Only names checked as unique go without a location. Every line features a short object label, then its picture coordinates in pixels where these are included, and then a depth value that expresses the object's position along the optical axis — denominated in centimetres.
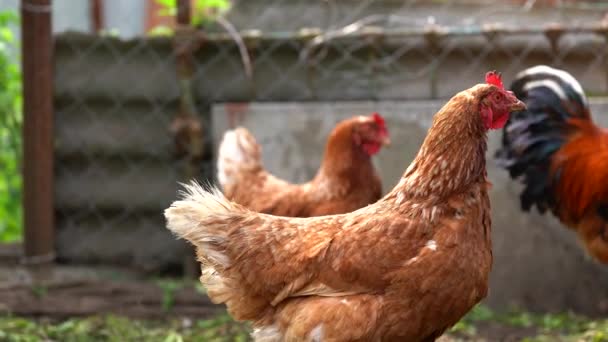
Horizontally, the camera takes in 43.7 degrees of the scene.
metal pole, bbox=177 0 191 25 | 528
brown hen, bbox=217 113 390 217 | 417
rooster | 423
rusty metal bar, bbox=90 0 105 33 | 715
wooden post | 492
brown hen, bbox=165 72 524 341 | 258
